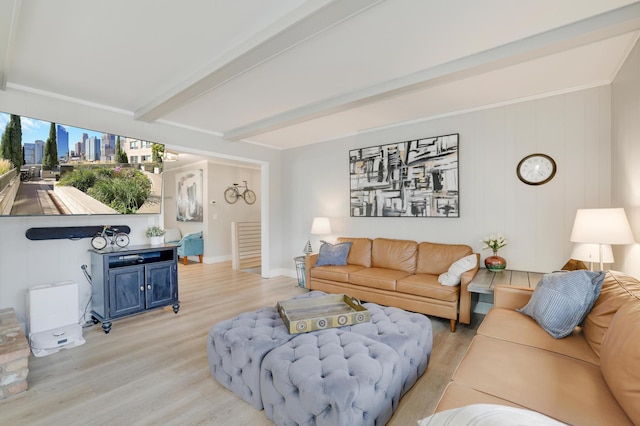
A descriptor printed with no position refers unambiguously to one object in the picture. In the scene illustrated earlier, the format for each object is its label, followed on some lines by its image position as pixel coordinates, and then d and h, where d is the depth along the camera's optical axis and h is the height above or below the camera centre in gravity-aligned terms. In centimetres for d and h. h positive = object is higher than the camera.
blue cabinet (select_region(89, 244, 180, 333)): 311 -76
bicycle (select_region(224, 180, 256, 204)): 766 +50
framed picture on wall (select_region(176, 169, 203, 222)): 745 +45
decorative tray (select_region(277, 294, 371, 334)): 209 -81
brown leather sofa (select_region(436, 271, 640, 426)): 116 -80
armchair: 696 -78
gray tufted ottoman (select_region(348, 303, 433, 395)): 195 -87
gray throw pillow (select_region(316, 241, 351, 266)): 429 -63
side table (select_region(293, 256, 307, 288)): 482 -99
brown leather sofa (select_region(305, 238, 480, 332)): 309 -80
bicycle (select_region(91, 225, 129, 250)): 341 -29
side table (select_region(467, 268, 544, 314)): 276 -70
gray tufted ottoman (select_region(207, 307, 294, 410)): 188 -92
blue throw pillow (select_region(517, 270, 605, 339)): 182 -58
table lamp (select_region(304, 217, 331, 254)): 479 -23
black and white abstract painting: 381 +46
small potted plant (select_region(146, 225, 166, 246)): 371 -27
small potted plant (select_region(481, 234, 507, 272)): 328 -54
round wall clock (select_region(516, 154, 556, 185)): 320 +45
